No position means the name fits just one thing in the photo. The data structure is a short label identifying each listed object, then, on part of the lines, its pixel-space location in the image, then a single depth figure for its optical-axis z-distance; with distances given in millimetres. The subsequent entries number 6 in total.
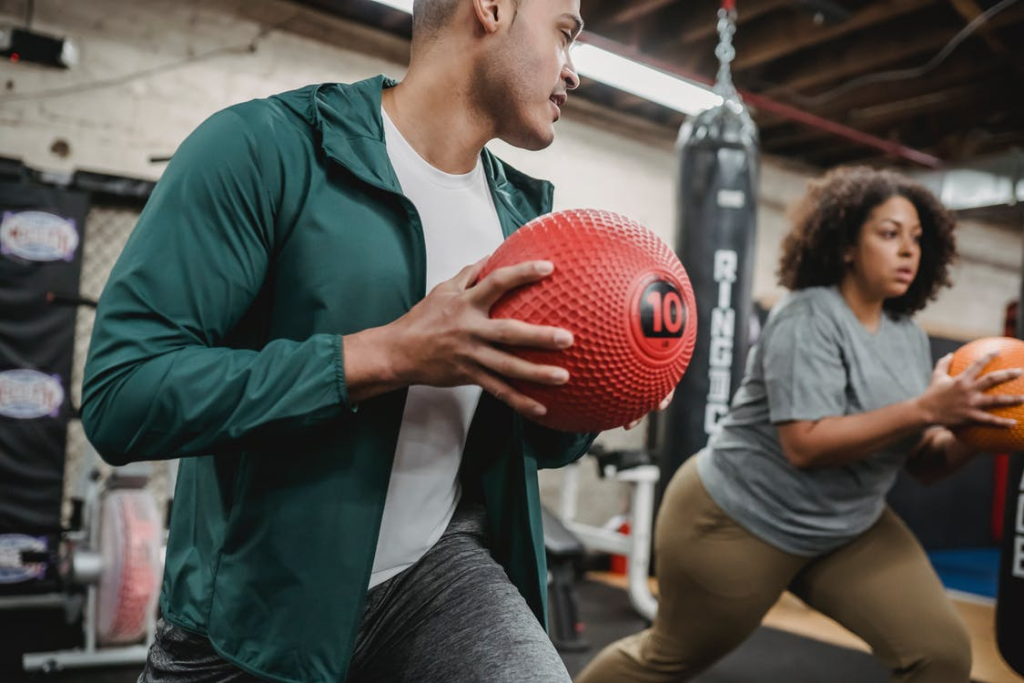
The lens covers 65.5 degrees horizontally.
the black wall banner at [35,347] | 4328
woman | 2041
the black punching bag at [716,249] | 5035
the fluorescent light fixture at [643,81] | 5148
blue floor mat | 6125
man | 973
